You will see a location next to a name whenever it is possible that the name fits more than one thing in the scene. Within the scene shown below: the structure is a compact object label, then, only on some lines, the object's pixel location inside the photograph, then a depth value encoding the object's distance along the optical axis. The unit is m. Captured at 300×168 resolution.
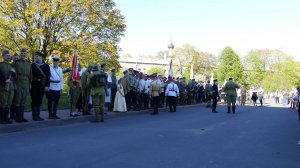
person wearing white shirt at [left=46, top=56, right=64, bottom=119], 10.06
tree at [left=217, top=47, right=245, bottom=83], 75.27
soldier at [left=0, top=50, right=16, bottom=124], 8.41
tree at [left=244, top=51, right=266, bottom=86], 83.99
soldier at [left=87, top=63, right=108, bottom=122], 10.89
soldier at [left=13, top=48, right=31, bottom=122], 8.89
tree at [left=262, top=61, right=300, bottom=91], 74.68
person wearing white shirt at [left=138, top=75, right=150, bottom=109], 15.87
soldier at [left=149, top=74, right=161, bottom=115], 15.11
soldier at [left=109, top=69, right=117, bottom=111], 14.34
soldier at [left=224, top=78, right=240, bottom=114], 17.42
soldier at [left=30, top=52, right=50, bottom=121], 9.35
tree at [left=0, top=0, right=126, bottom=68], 25.94
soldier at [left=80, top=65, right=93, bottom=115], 11.78
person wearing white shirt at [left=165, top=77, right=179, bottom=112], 16.61
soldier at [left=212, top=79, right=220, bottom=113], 17.71
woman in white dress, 13.83
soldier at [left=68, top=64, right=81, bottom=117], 11.21
